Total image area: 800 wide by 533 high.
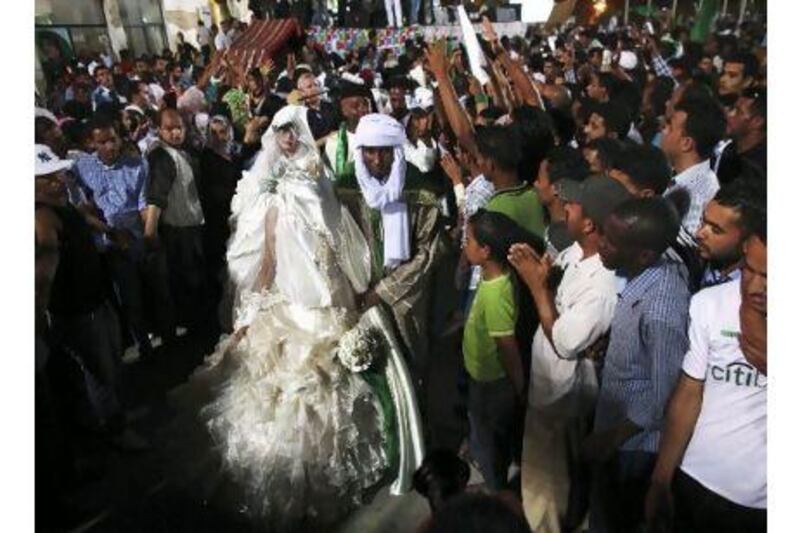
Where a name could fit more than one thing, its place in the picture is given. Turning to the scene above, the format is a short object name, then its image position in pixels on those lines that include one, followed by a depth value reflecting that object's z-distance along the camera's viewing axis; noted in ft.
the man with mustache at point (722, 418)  3.69
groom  6.17
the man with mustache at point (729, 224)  3.89
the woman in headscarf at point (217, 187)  6.55
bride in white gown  5.93
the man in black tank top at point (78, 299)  4.52
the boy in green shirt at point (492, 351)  5.09
